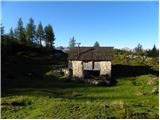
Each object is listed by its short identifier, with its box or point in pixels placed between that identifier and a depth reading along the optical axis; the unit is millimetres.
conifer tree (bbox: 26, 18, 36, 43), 37038
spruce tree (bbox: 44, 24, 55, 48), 40238
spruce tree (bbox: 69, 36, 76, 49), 51201
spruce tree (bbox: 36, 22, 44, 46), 39456
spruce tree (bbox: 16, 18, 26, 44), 33598
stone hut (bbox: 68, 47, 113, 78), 20769
